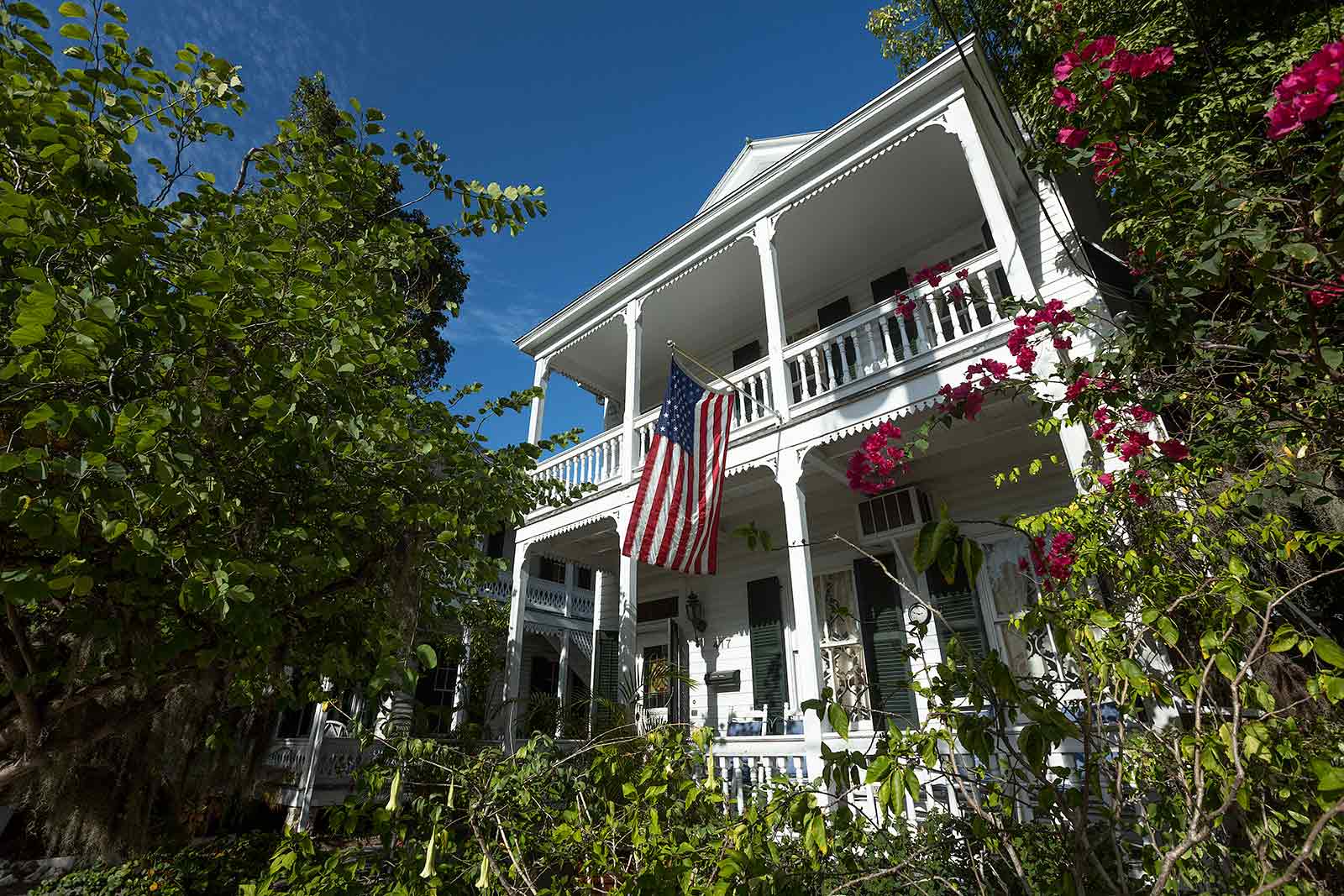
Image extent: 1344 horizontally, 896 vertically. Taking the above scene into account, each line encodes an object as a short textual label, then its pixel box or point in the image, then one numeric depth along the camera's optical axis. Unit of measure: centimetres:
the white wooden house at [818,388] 639
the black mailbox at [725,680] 905
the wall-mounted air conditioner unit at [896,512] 763
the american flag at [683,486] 582
